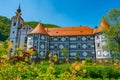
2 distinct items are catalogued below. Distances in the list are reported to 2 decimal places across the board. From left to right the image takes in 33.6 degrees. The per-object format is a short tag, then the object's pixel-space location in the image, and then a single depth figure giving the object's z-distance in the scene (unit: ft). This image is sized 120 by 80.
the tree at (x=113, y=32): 121.16
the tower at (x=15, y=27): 184.14
